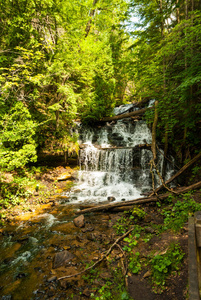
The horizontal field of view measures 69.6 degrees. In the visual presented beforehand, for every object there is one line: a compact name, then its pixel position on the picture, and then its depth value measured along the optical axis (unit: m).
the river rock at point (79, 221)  5.12
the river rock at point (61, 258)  3.54
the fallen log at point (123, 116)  13.06
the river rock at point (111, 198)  7.30
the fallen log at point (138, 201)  5.59
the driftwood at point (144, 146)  9.52
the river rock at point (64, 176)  9.55
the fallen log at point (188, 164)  6.56
